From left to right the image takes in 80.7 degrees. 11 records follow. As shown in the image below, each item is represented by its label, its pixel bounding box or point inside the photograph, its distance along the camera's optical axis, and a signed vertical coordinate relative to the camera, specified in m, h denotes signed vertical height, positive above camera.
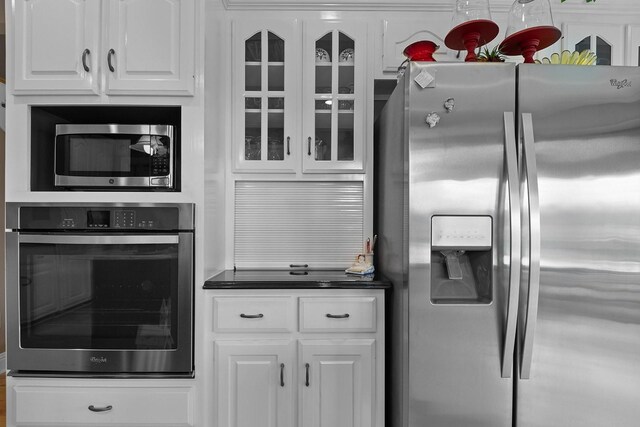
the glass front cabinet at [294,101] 2.17 +0.65
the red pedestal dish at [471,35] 1.56 +0.77
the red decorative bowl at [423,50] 1.72 +0.75
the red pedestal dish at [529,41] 1.54 +0.74
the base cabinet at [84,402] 1.69 -0.85
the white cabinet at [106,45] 1.69 +0.75
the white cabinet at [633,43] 2.17 +0.99
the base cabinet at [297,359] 1.77 -0.69
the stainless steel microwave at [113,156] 1.73 +0.26
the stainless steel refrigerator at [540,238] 1.49 -0.09
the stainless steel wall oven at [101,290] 1.69 -0.35
